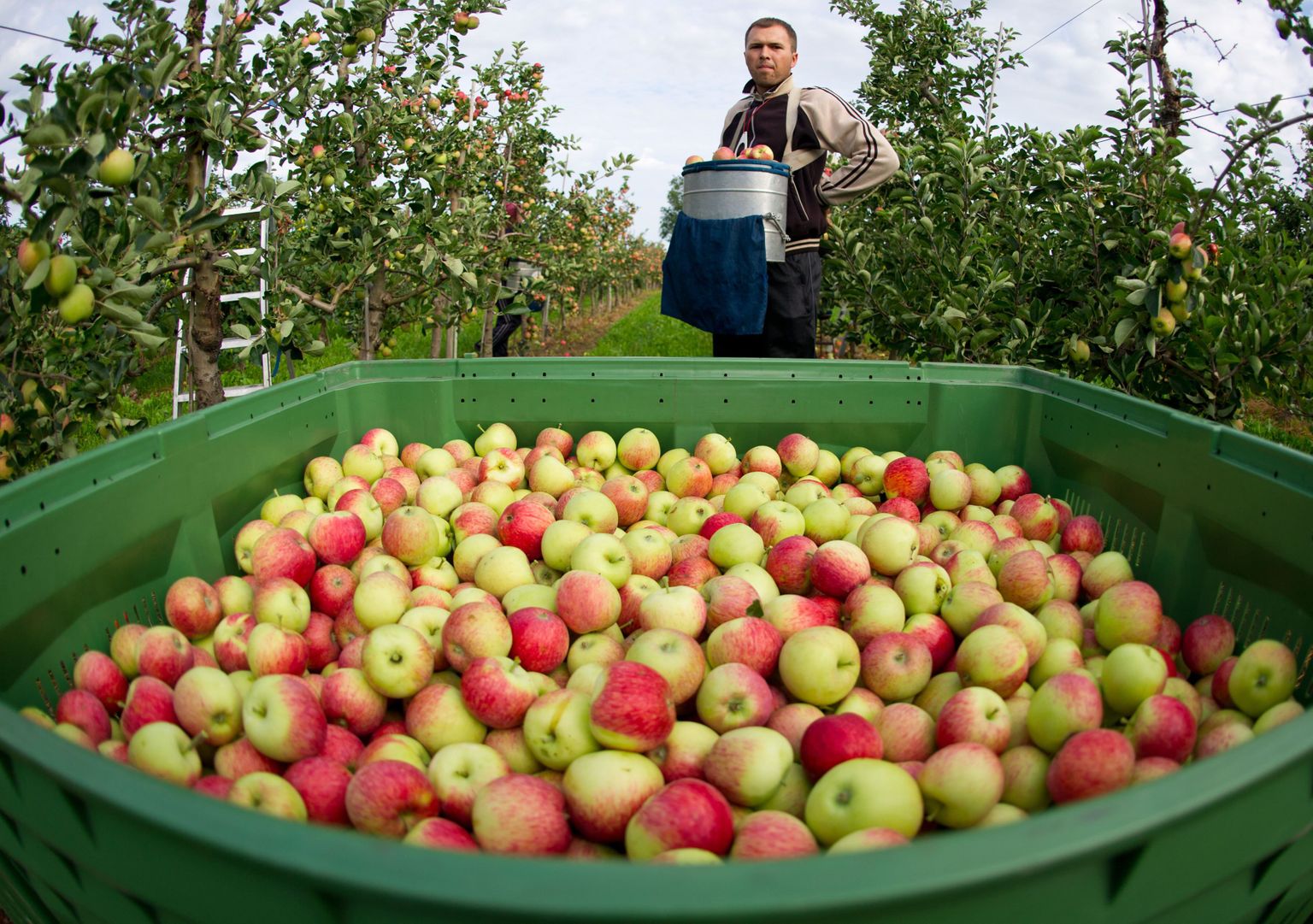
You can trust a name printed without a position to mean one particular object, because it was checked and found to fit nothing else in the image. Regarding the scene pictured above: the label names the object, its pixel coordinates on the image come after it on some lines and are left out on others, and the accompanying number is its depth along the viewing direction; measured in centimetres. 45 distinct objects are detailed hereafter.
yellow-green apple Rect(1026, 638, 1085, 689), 198
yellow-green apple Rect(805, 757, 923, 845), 147
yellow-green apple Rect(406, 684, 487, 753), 189
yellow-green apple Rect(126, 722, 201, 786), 161
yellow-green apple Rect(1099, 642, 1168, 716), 177
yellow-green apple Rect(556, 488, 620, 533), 272
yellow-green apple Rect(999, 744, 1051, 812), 163
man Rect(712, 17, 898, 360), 454
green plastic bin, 80
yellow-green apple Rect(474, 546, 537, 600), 246
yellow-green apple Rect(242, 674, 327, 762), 171
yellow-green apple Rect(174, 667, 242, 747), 176
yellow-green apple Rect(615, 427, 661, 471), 319
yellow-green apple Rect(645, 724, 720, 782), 176
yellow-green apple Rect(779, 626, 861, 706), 194
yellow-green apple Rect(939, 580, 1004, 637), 218
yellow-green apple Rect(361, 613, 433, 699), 197
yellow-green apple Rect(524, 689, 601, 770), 176
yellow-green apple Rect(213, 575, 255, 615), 224
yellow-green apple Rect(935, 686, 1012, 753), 173
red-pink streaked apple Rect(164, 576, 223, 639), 211
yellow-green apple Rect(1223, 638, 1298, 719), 174
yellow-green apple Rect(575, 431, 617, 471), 320
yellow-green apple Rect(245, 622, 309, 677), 197
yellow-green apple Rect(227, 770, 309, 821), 152
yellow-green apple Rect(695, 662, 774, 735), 188
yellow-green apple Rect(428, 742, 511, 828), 165
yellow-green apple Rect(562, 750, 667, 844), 156
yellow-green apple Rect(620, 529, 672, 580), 254
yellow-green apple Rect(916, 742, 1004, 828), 152
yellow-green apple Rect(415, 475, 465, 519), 289
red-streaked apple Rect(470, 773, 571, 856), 150
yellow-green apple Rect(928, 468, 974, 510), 288
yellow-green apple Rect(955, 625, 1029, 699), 192
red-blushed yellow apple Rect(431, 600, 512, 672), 202
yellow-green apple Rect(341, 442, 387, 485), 303
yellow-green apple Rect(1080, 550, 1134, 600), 234
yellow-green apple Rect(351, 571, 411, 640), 225
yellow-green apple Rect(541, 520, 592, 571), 254
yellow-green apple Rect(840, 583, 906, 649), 218
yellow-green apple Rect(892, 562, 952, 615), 230
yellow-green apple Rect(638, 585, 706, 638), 217
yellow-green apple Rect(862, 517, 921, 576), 246
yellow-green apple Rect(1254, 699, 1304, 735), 163
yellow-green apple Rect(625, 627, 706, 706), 192
